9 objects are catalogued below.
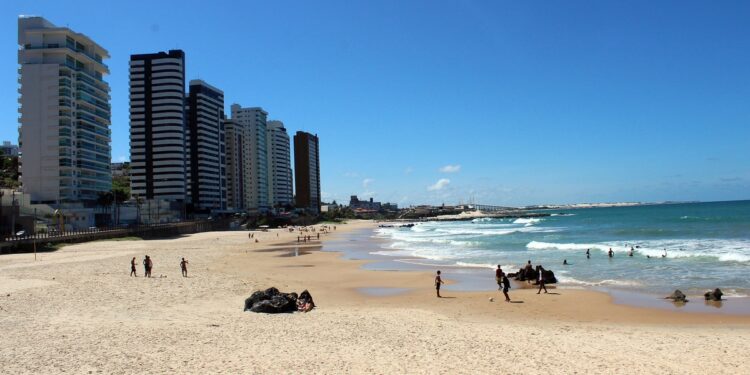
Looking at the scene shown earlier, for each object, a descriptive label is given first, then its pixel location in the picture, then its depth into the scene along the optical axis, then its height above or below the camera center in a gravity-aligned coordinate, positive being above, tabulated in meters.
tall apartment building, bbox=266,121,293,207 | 189.75 +17.10
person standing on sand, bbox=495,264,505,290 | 21.49 -2.85
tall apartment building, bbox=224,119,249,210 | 156.00 +15.36
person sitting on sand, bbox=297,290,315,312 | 17.55 -3.06
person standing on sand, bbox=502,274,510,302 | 20.16 -3.06
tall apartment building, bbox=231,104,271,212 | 167.82 +19.48
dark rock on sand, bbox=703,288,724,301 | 18.70 -3.33
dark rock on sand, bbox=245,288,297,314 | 16.49 -2.82
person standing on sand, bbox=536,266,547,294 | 21.84 -3.17
